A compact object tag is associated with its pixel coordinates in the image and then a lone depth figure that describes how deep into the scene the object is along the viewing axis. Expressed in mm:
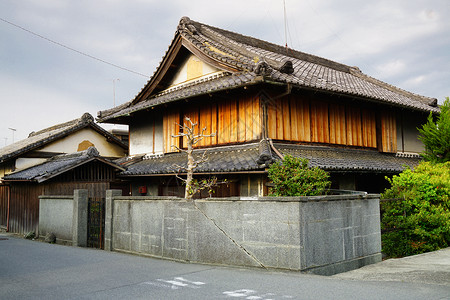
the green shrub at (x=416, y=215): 11539
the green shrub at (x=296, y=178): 9406
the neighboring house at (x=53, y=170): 16516
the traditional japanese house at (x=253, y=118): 13070
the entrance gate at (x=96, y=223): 12896
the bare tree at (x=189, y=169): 10305
